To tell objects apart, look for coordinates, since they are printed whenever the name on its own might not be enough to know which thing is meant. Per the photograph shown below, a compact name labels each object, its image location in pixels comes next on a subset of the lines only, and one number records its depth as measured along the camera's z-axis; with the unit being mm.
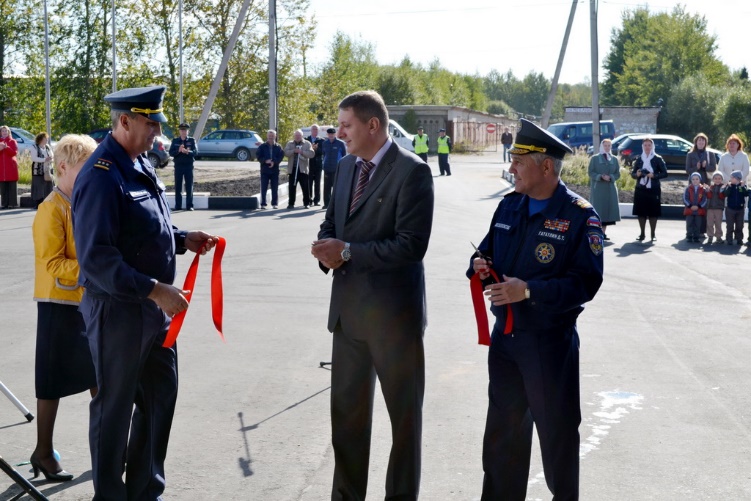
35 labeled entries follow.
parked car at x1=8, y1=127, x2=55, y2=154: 35250
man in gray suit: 4277
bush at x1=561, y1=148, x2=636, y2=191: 26984
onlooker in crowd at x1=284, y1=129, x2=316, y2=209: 21547
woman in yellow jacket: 4848
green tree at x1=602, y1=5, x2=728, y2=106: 70875
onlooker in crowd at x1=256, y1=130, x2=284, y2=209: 21422
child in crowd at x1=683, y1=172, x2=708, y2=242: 16719
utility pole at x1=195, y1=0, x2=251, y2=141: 28281
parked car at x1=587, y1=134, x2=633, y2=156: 35681
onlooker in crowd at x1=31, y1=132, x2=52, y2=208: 19984
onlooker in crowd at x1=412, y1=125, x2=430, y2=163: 33406
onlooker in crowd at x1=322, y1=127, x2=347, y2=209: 21703
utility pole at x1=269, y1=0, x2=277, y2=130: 29000
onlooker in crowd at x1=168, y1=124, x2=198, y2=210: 20750
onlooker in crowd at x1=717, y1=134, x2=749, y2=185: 17344
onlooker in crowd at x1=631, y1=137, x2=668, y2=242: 16656
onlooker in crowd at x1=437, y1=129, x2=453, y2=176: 33906
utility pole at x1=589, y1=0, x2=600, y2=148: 28734
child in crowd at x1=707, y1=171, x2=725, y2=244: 16609
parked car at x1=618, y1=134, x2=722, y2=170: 35834
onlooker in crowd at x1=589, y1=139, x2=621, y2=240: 16672
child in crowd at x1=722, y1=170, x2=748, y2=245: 16500
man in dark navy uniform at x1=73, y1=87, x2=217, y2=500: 3947
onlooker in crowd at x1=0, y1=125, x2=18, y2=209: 20719
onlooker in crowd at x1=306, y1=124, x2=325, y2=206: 22031
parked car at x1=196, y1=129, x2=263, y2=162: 46281
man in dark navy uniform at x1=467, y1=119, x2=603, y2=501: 3953
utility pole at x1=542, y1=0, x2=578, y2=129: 34844
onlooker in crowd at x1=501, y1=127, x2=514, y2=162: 44406
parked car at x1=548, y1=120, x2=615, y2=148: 42438
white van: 42188
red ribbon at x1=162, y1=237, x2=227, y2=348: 4246
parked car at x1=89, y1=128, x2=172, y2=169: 32116
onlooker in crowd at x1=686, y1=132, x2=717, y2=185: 18234
